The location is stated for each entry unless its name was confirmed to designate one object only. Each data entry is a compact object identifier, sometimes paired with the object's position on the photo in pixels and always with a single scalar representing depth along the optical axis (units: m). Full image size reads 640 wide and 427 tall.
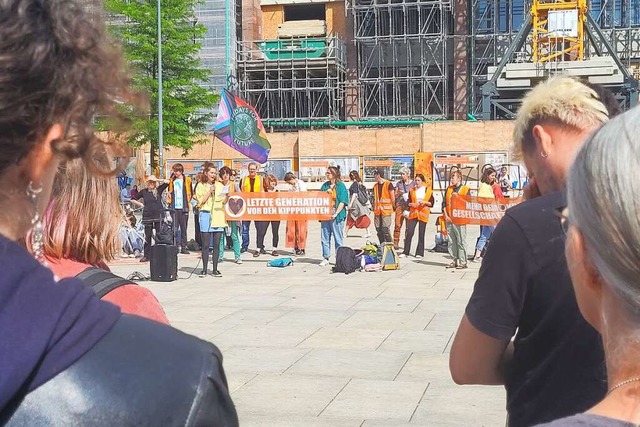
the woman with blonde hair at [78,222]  2.02
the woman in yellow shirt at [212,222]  12.99
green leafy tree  30.56
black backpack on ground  13.34
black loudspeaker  12.28
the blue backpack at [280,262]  14.33
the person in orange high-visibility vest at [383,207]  16.12
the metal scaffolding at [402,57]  44.69
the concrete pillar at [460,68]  44.88
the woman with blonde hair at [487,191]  14.60
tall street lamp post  27.78
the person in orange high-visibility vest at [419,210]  15.75
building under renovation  44.00
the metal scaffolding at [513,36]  43.12
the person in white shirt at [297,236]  16.20
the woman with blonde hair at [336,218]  14.97
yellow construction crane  40.91
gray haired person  1.17
